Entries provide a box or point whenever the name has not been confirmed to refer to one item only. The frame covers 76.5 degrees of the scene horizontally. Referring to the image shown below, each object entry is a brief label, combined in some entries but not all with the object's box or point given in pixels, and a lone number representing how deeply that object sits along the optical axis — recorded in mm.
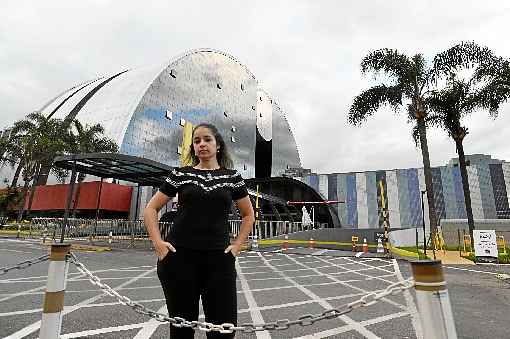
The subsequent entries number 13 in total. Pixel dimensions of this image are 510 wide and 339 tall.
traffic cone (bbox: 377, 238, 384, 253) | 14438
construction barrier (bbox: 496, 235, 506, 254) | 14797
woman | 1934
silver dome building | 39094
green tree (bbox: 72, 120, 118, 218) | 29694
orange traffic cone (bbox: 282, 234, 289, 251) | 15502
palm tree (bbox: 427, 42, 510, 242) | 14750
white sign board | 11445
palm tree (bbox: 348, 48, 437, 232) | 15820
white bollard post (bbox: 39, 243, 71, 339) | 2242
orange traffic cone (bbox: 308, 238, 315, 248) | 17006
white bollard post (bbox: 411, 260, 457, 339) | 1425
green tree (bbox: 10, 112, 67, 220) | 29297
